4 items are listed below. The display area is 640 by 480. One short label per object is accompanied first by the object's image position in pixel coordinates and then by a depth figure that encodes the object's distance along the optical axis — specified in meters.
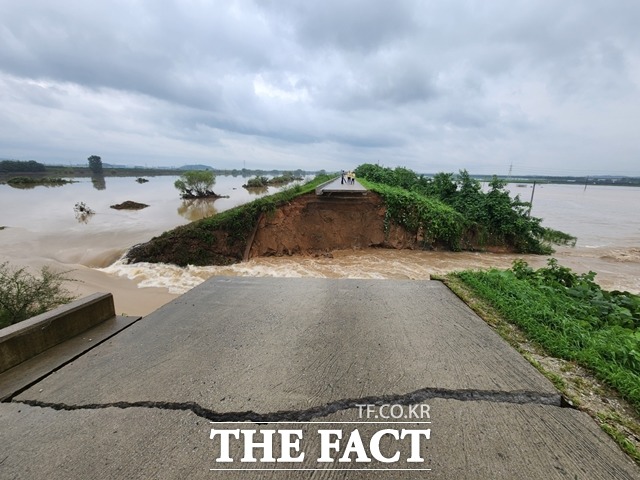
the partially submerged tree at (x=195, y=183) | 39.19
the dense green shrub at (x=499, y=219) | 15.66
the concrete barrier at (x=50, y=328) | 2.74
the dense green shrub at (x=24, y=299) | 4.59
